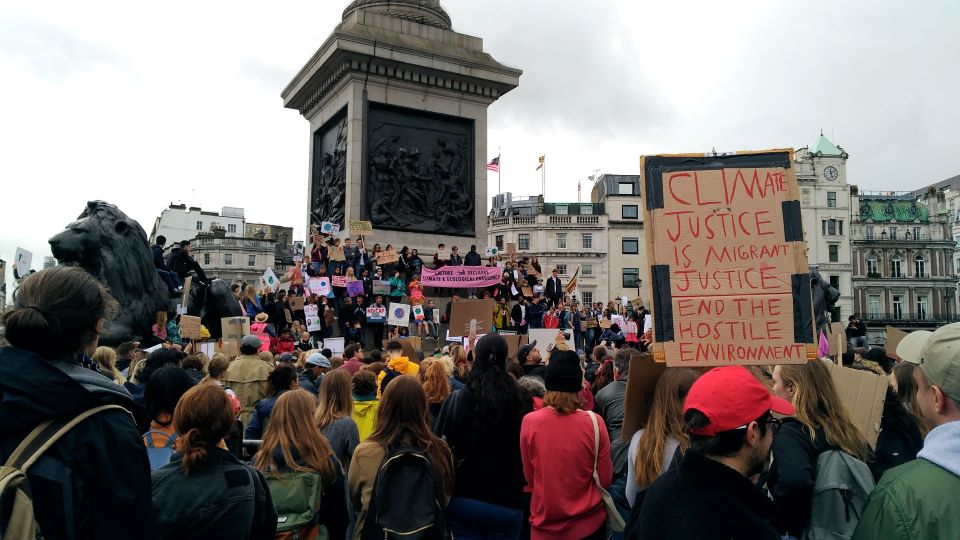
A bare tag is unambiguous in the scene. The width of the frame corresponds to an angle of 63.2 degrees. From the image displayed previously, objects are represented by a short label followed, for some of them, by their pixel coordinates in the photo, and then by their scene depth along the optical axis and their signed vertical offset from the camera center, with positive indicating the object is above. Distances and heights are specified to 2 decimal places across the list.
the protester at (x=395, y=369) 8.28 -0.62
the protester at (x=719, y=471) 2.80 -0.60
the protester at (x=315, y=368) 8.46 -0.61
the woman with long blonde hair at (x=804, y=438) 3.96 -0.66
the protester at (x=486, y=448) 5.23 -0.93
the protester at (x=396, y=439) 4.87 -0.79
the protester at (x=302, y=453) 4.78 -0.87
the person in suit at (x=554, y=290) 25.19 +0.73
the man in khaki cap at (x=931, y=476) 2.59 -0.56
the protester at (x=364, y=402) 6.73 -0.78
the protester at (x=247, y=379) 7.92 -0.67
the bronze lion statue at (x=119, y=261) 10.77 +0.74
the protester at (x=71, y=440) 2.71 -0.46
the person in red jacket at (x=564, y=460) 5.05 -0.96
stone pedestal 23.05 +5.96
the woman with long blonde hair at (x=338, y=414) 5.70 -0.76
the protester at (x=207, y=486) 3.60 -0.82
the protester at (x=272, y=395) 6.63 -0.73
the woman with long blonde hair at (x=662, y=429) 4.50 -0.68
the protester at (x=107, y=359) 6.55 -0.39
